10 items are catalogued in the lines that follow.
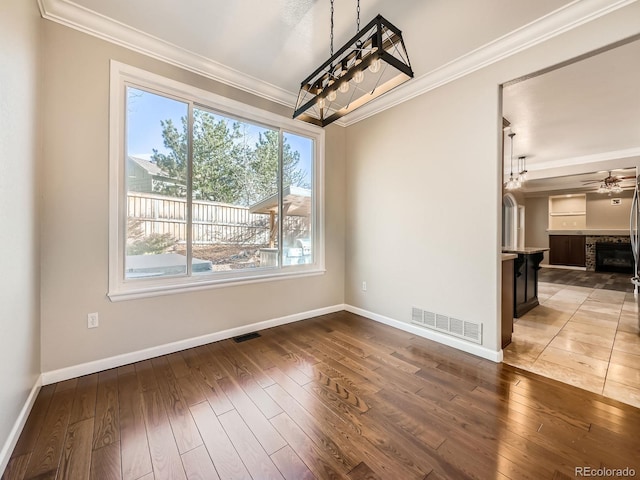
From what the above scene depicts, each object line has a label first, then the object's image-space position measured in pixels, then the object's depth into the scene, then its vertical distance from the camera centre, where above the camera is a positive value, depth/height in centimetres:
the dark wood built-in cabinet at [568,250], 873 -31
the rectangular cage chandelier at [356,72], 162 +113
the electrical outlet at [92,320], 218 -67
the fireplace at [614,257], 795 -49
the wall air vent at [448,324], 260 -89
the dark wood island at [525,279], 377 -58
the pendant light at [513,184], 498 +107
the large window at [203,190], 237 +54
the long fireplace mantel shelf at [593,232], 812 +31
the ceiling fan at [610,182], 584 +136
